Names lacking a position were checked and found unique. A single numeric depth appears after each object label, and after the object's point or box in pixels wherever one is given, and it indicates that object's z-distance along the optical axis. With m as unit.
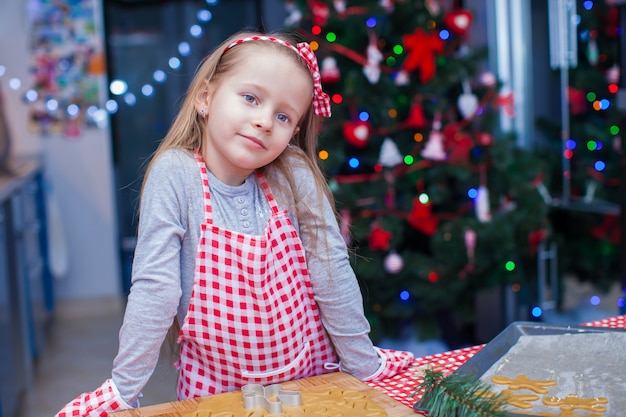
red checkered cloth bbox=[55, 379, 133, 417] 0.99
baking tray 1.06
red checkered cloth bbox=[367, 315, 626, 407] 1.05
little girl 1.09
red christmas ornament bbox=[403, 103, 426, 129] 3.10
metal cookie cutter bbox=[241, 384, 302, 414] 0.94
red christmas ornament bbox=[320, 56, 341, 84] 3.01
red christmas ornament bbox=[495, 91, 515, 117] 3.20
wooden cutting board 0.95
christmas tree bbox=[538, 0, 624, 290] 3.40
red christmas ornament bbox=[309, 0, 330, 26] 3.12
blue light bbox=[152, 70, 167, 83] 5.48
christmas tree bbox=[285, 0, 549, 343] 3.07
